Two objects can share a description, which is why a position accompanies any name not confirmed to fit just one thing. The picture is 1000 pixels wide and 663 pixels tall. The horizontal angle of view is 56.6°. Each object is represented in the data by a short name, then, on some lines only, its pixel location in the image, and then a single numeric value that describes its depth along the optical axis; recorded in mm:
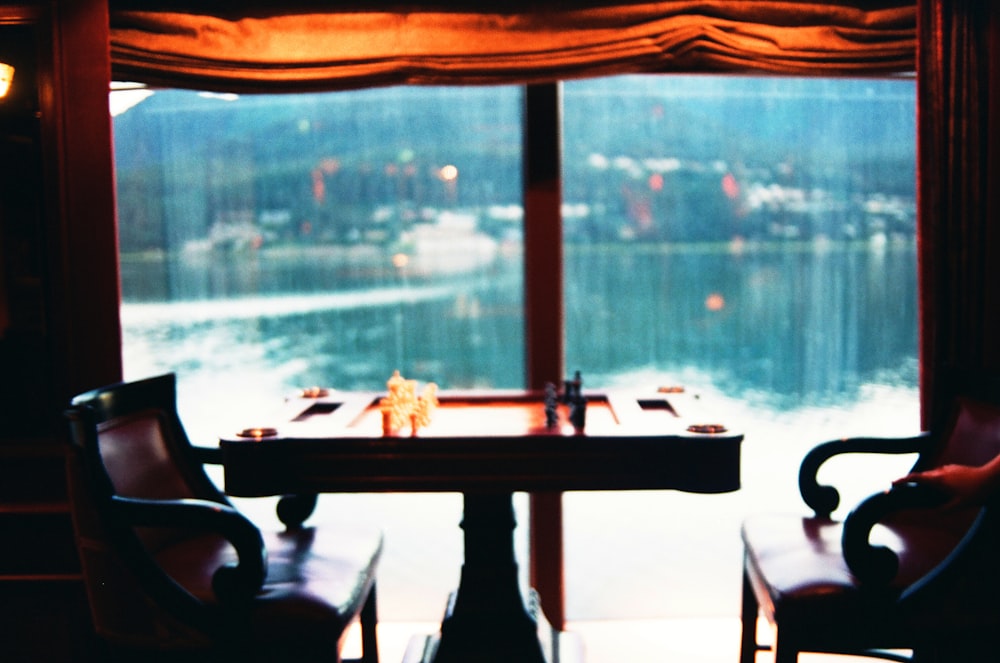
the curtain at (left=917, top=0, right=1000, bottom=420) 3066
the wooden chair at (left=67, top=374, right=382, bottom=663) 2252
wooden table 2340
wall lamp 3012
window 3477
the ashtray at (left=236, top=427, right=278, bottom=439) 2428
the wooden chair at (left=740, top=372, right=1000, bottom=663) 2275
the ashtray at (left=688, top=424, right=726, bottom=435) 2381
